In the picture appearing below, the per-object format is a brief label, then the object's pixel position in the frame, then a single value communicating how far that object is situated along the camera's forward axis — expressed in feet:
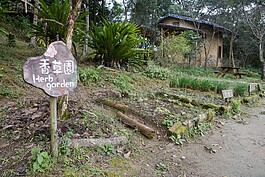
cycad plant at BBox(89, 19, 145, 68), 17.30
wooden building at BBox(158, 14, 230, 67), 52.95
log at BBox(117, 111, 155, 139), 8.68
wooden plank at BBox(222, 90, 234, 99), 14.67
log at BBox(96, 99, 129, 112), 10.24
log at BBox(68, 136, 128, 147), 6.36
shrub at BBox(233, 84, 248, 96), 18.86
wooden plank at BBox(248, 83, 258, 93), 19.63
